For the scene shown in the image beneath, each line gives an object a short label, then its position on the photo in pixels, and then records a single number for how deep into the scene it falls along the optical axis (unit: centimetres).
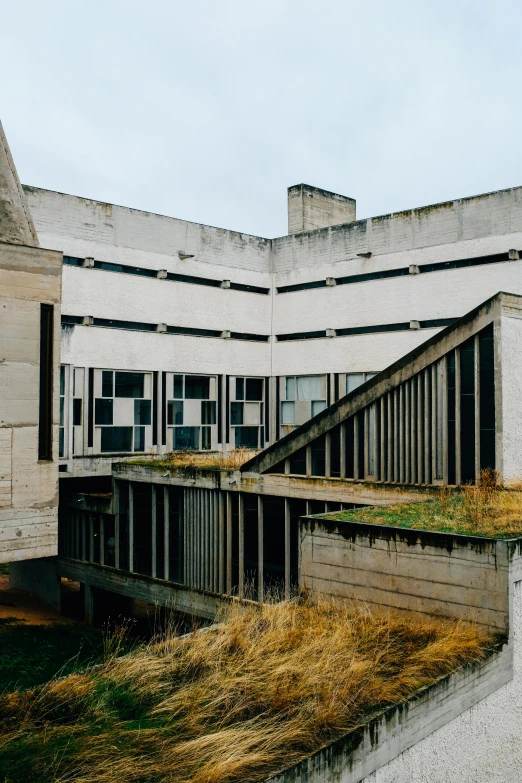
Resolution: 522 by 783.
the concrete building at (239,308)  2570
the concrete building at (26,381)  1255
